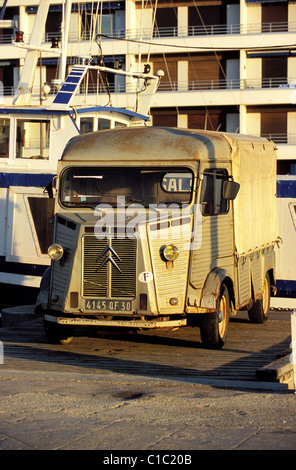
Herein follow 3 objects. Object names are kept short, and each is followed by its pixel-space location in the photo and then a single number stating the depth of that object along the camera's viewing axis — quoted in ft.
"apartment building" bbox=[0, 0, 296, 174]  159.84
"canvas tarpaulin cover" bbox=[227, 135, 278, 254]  46.16
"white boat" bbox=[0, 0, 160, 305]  66.59
